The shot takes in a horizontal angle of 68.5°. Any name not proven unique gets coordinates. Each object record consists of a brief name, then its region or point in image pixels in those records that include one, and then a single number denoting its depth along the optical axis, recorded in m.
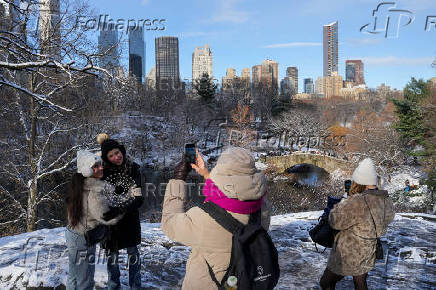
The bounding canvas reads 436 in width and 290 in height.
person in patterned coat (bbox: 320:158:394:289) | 3.19
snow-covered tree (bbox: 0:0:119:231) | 5.80
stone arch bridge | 33.41
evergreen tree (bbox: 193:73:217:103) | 47.56
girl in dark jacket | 3.52
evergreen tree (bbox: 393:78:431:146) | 26.53
